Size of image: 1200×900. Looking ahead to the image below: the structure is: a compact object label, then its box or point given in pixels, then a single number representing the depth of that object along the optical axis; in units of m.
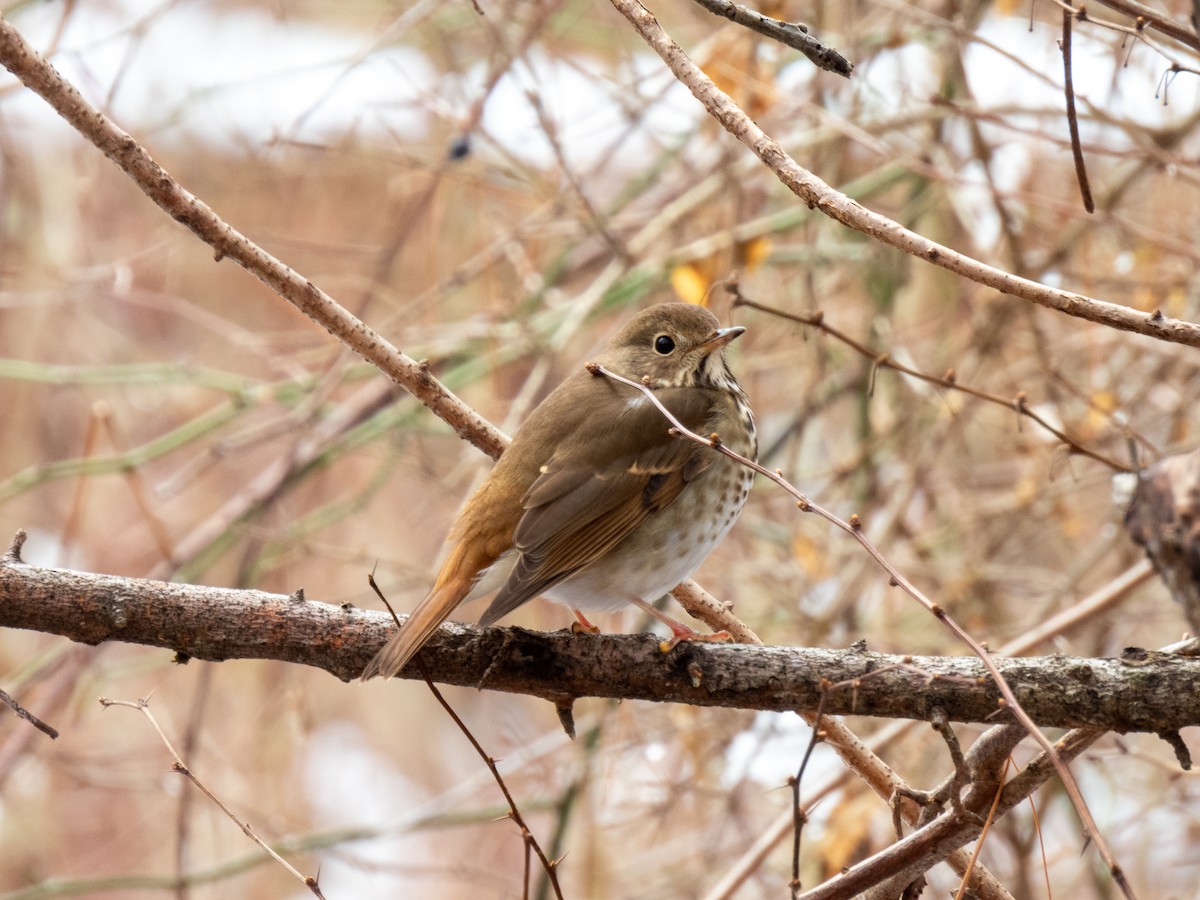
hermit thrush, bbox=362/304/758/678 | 6.21
